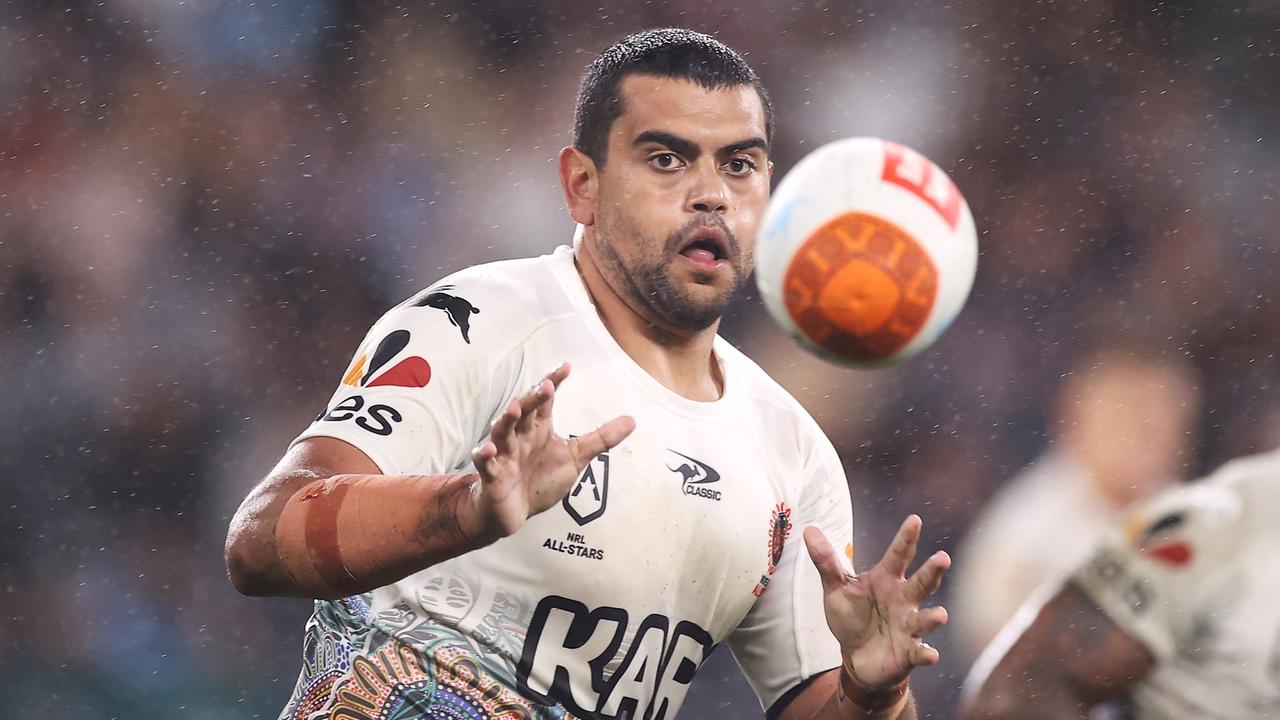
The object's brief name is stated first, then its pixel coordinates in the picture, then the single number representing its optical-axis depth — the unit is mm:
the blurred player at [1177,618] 7125
